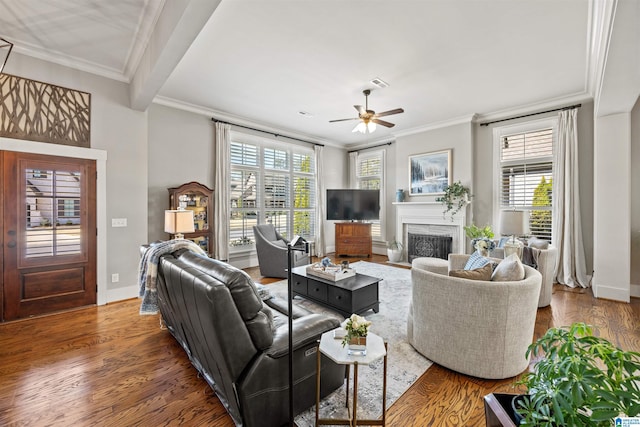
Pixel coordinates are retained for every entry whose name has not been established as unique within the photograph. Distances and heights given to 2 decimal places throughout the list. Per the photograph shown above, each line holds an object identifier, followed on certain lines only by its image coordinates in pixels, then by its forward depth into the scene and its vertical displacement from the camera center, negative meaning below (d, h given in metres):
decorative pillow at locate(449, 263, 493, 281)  2.13 -0.48
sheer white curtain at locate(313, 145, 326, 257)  7.03 +0.20
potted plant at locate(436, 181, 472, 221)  5.46 +0.30
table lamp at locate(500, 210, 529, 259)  3.48 -0.18
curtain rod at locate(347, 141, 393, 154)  7.01 +1.78
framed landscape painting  5.79 +0.88
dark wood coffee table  3.04 -0.94
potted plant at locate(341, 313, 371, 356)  1.48 -0.67
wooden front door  3.13 -0.25
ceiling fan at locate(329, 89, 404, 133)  4.13 +1.47
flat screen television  6.90 +0.22
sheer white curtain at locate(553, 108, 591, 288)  4.40 +0.02
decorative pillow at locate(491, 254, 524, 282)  2.08 -0.46
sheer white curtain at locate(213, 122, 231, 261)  5.10 +0.36
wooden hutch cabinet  4.44 +0.13
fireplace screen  5.76 -0.72
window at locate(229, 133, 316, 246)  5.68 +0.56
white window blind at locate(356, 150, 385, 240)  7.25 +1.05
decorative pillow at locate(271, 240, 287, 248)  5.12 -0.57
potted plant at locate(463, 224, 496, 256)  3.51 -0.38
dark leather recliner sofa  1.46 -0.76
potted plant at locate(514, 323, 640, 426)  0.68 -0.45
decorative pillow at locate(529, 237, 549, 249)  3.73 -0.44
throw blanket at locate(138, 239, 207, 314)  2.32 -0.50
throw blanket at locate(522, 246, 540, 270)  3.49 -0.57
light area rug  1.76 -1.25
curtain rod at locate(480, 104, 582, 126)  4.48 +1.76
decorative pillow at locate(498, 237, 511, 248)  4.01 -0.44
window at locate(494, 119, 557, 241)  4.85 +0.78
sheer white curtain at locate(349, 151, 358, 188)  7.80 +1.25
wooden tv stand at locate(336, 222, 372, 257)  6.81 -0.65
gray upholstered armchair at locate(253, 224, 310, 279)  4.88 -0.79
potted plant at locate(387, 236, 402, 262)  6.23 -0.89
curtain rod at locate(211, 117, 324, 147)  5.19 +1.78
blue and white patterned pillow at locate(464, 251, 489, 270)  2.53 -0.47
